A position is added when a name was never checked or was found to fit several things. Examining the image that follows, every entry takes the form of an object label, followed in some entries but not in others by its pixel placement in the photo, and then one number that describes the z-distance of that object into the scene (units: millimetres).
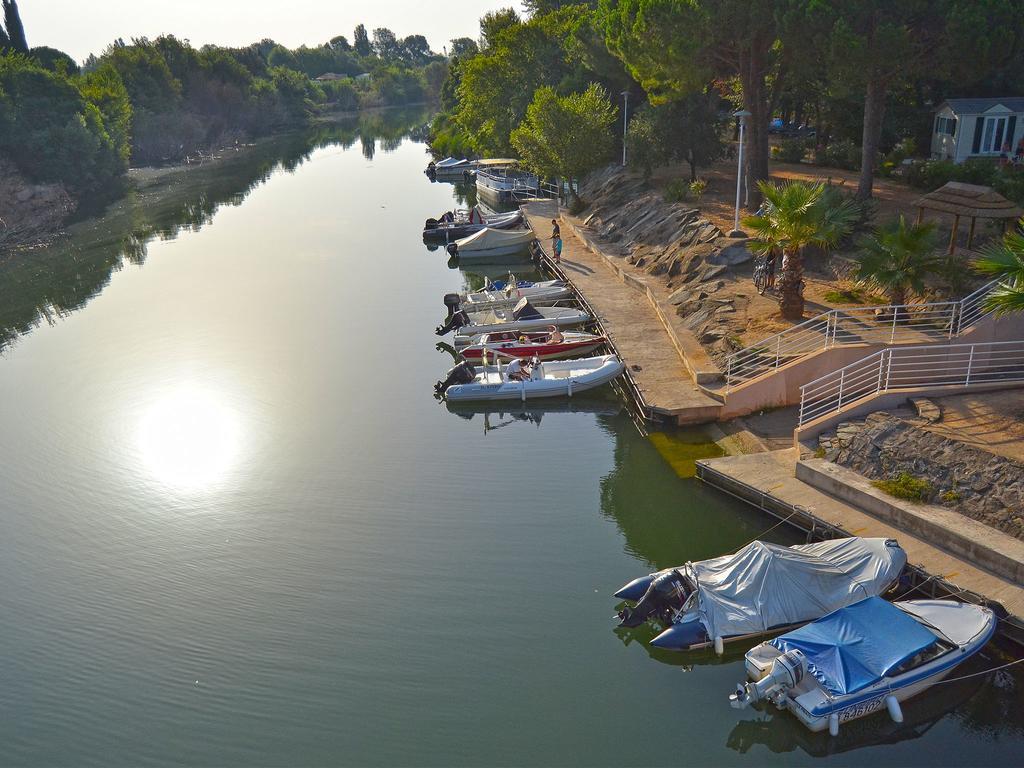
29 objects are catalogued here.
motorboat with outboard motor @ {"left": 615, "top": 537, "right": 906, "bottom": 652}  14828
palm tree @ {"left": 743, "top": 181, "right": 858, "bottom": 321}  23047
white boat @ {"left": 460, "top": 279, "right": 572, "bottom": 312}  35188
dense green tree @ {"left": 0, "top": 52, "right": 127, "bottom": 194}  68562
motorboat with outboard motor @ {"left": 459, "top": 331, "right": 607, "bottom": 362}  29781
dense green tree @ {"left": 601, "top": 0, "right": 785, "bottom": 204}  32188
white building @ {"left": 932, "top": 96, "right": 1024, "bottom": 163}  39000
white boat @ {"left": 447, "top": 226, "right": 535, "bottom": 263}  47094
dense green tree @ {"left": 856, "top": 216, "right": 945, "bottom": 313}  21625
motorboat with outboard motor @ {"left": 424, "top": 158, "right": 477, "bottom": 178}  82000
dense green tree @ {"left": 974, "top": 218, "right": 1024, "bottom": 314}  15539
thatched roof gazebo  22891
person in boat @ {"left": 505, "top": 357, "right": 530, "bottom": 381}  27406
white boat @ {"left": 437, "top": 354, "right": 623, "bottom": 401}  26891
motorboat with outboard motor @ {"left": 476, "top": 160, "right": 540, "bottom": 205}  63125
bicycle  28359
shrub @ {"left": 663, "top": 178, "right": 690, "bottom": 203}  41562
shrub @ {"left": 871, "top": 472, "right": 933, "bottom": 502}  16781
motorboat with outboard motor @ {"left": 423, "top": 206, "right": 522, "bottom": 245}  51816
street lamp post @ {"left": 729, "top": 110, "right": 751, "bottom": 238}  32678
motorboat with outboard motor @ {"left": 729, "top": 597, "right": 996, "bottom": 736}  13062
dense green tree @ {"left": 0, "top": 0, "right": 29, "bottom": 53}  98562
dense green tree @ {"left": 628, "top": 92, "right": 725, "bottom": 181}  43781
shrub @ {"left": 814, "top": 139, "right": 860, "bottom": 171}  41781
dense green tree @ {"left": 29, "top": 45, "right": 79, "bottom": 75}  103000
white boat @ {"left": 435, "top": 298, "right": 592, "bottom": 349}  32281
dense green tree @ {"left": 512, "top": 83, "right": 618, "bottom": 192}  50125
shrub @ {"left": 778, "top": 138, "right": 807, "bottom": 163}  46094
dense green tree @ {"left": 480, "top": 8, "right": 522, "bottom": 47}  79250
